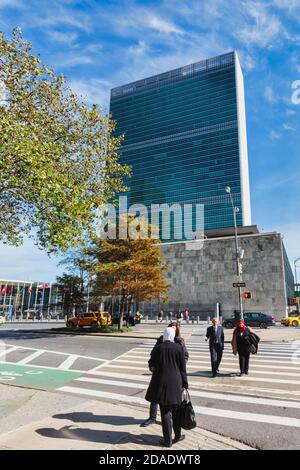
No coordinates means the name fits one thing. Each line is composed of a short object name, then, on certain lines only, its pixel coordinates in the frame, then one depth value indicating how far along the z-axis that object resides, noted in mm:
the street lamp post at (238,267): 26147
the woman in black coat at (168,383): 5000
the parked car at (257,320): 32906
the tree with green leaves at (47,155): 8961
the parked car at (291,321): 37938
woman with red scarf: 10367
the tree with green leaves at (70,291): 35406
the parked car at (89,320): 35219
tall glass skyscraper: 138750
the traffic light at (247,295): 25678
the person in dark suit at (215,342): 10562
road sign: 24281
